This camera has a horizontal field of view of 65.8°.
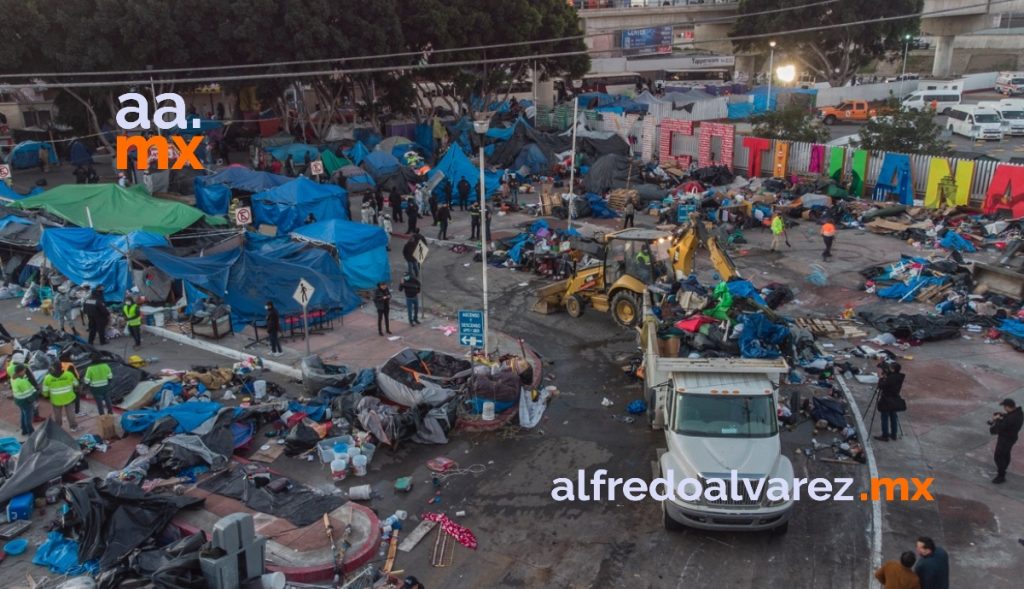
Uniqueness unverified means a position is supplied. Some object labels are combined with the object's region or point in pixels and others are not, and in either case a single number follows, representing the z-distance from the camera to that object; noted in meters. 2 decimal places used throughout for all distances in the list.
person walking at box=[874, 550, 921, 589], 7.62
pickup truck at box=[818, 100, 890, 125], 52.34
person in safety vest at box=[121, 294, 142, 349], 17.14
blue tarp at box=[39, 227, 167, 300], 19.42
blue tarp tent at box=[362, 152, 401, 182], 33.44
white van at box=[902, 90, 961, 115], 51.25
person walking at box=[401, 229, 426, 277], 20.45
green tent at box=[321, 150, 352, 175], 35.97
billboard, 74.25
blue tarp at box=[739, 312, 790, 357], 15.18
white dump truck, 9.61
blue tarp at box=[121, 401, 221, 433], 12.82
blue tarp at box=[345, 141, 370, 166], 35.81
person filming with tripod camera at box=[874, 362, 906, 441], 12.23
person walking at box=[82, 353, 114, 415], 13.29
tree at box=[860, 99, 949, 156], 30.20
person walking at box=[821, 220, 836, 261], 22.66
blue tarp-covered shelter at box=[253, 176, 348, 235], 25.52
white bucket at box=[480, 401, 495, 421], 13.39
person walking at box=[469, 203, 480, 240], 25.90
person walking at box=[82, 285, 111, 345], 17.16
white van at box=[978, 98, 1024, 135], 44.53
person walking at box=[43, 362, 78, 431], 12.73
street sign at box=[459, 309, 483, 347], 13.89
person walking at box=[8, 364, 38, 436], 12.72
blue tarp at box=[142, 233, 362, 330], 18.47
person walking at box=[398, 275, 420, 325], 17.92
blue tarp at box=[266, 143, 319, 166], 36.41
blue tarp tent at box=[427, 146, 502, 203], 31.70
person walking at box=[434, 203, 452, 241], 25.91
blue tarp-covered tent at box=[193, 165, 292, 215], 27.47
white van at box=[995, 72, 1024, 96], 58.88
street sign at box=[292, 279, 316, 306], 15.52
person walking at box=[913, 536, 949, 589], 7.72
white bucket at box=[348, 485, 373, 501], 11.28
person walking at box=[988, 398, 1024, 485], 10.92
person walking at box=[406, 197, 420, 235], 25.56
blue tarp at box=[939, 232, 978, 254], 23.22
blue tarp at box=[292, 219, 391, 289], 20.39
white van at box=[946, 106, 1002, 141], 42.25
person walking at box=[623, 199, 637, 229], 25.80
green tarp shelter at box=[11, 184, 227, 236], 21.53
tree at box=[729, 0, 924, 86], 57.34
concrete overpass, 60.25
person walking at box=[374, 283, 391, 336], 17.62
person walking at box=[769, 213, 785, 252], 23.70
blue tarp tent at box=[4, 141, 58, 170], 39.97
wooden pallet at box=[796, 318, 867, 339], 17.28
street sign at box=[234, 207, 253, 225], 19.89
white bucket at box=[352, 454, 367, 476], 11.95
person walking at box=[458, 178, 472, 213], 30.31
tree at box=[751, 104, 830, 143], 34.44
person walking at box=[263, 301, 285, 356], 16.56
